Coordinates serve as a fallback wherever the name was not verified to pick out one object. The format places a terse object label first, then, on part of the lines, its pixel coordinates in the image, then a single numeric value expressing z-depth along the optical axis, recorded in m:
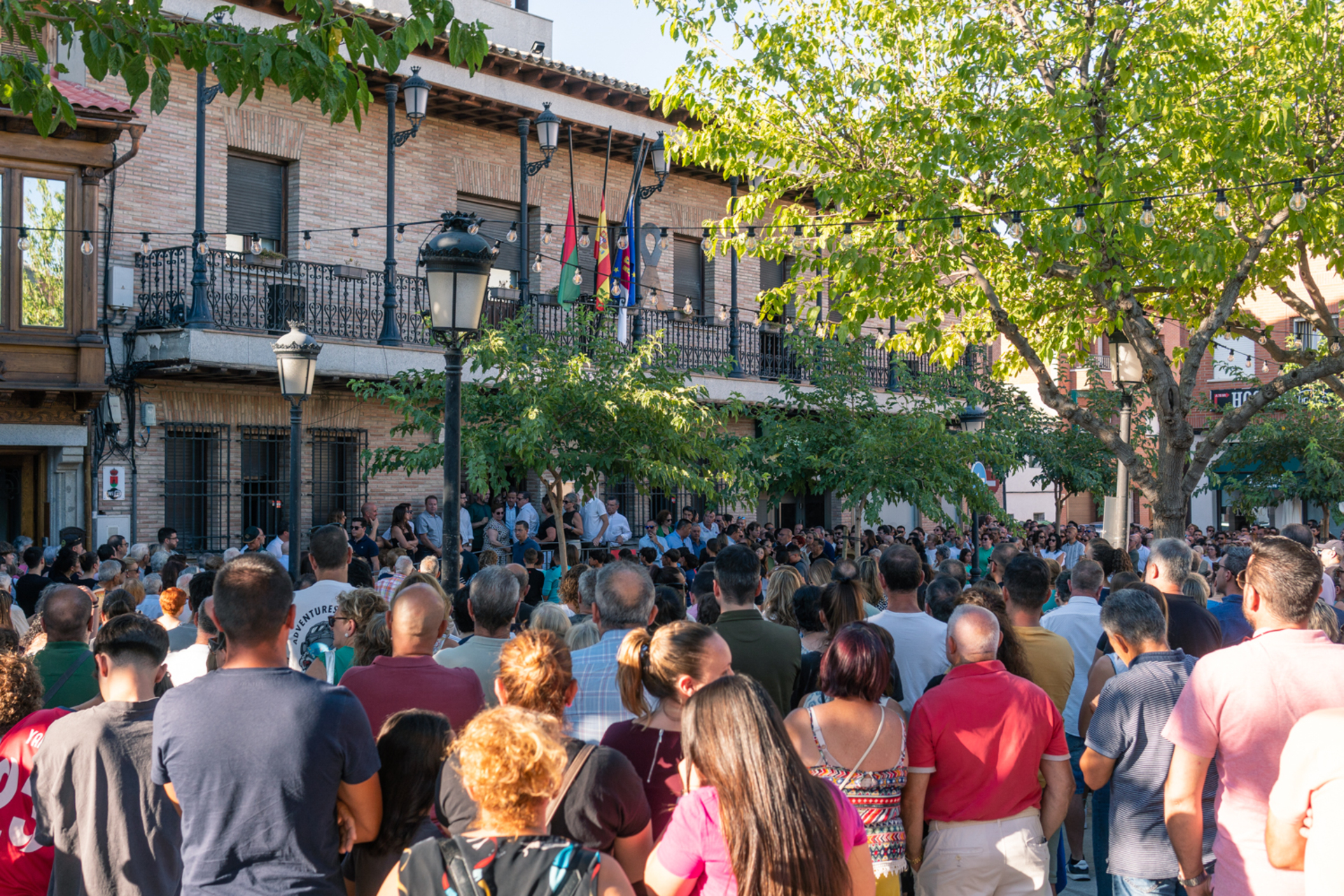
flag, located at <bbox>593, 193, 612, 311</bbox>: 17.27
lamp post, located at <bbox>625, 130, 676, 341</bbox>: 17.78
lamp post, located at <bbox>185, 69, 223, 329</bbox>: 14.21
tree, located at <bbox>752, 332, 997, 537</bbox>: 16.69
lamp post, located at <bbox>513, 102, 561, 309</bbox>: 16.47
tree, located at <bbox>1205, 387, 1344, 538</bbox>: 26.78
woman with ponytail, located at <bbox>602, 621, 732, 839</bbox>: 3.75
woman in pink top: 2.81
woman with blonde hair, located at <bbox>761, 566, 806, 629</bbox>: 6.17
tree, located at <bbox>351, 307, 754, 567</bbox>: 11.41
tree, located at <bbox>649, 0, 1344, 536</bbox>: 11.56
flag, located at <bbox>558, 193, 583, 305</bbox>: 16.94
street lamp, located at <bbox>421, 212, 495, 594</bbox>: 7.41
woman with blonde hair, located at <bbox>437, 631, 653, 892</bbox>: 3.24
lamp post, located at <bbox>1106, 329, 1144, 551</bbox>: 12.66
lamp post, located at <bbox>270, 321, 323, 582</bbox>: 10.14
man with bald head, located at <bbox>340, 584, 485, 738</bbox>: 4.19
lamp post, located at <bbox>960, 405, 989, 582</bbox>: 19.06
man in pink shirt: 3.63
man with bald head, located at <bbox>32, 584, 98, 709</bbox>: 4.91
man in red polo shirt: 4.11
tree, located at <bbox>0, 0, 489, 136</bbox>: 6.08
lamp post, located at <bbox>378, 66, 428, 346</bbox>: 16.14
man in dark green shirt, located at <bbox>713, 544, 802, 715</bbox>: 5.11
